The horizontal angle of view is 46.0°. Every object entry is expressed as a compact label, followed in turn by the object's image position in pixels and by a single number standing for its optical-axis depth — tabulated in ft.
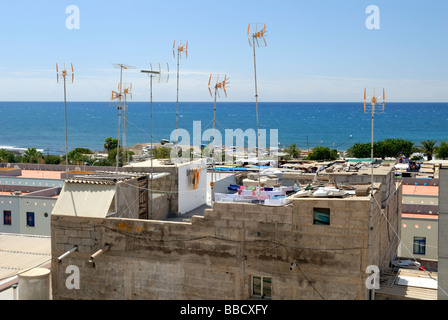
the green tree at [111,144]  297.86
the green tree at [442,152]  238.27
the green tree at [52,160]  232.94
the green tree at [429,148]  235.44
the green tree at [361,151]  226.17
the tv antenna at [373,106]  53.83
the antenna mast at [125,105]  72.83
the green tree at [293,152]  287.79
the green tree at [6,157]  225.37
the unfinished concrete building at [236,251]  54.95
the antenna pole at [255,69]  64.19
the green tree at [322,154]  253.01
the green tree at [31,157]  227.22
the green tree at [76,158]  223.57
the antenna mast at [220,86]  77.13
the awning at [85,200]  65.51
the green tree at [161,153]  207.00
